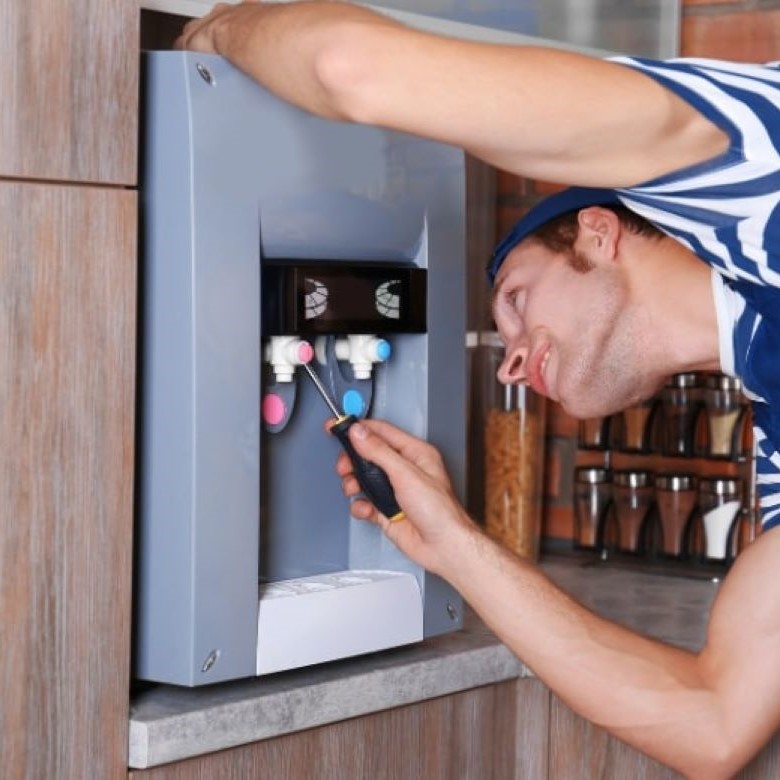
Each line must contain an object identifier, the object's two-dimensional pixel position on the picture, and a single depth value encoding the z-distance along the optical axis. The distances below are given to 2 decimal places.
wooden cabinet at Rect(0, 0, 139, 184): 2.20
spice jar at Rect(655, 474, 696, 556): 3.73
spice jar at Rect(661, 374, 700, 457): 3.74
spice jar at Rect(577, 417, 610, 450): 3.90
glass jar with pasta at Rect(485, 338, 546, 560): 3.67
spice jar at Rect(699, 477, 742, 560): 3.71
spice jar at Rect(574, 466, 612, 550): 3.85
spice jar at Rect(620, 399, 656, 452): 3.82
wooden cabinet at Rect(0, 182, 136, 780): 2.23
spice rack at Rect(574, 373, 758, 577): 3.72
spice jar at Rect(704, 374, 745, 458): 3.69
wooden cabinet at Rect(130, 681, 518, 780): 2.50
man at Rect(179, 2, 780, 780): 2.16
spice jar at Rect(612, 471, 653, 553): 3.79
